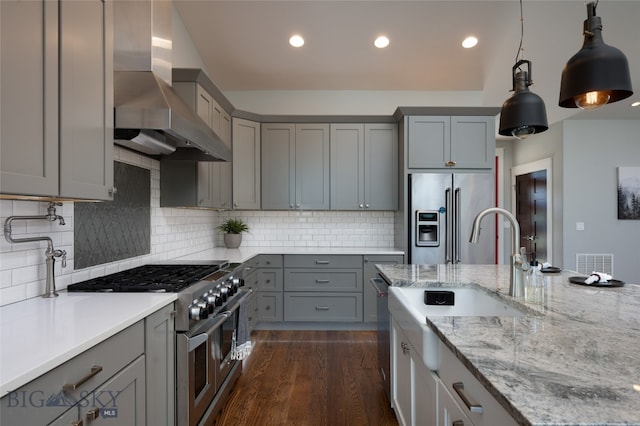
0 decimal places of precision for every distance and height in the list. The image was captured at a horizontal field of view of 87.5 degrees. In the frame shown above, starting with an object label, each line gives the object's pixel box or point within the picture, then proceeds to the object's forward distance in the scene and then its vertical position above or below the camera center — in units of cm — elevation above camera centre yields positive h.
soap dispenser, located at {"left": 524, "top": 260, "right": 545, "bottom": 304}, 144 -32
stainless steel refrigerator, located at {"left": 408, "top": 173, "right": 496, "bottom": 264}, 378 -3
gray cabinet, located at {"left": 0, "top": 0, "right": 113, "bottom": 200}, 109 +45
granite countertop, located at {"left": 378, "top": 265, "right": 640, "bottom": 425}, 63 -37
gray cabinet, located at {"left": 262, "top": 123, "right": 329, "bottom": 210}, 420 +62
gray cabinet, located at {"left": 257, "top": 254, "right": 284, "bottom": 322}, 388 -80
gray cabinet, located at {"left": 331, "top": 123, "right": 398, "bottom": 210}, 418 +60
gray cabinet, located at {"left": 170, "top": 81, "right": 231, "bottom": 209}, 286 +37
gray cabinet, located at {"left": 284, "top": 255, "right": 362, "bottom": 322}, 388 -85
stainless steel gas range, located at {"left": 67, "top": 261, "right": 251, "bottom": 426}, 169 -62
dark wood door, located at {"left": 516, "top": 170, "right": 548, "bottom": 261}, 583 +8
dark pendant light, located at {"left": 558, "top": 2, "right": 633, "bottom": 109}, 142 +64
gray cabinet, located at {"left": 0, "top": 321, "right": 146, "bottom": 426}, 83 -52
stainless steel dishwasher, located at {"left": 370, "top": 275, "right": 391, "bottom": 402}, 221 -82
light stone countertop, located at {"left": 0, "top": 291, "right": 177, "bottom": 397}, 87 -39
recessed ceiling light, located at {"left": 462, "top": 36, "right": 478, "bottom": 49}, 371 +193
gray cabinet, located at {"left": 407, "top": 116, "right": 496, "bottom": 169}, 391 +86
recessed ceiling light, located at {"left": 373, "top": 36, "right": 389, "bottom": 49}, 369 +193
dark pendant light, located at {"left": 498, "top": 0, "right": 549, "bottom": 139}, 188 +59
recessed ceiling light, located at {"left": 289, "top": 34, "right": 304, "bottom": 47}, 367 +194
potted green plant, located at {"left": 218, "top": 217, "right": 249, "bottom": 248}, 414 -21
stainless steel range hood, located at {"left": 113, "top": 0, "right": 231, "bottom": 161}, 170 +69
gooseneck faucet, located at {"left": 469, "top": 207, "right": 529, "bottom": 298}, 150 -21
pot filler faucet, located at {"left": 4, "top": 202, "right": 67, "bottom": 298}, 148 -16
